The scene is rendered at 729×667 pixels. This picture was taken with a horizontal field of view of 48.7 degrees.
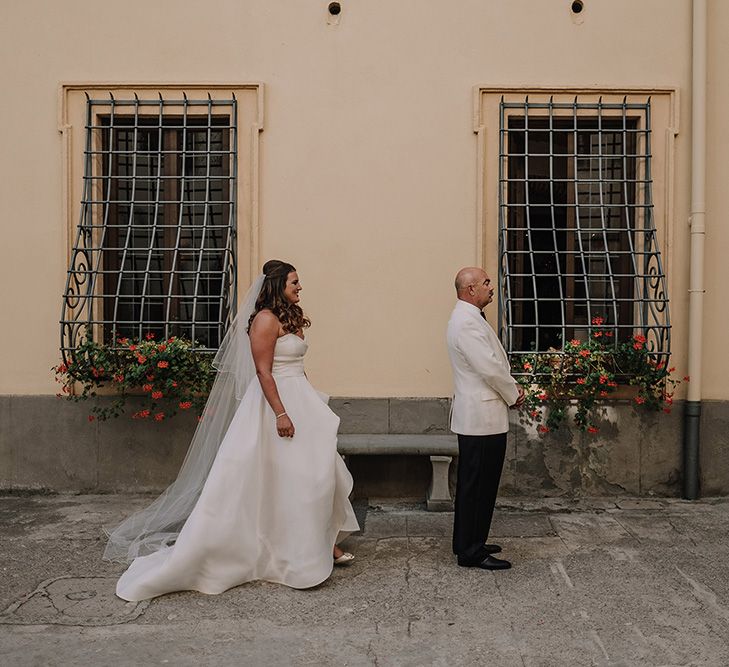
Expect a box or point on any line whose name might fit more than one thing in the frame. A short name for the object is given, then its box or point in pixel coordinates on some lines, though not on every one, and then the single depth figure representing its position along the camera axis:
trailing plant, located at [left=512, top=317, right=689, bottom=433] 6.18
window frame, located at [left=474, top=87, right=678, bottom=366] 6.49
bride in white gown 4.42
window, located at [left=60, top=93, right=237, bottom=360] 6.55
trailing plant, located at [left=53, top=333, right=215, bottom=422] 6.17
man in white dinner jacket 4.72
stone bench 6.06
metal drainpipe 6.35
